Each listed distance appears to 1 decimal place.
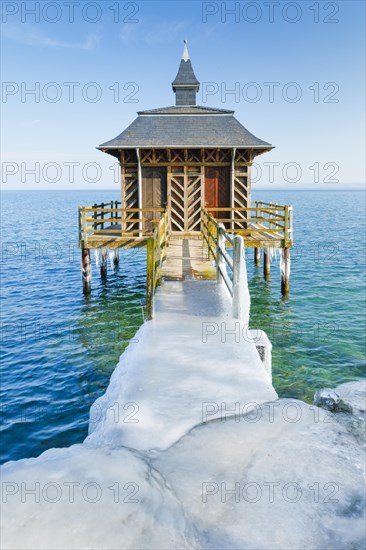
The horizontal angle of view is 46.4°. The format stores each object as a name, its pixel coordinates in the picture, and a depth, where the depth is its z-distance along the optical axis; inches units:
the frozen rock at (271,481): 117.4
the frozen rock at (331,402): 190.4
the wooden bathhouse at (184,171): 790.5
